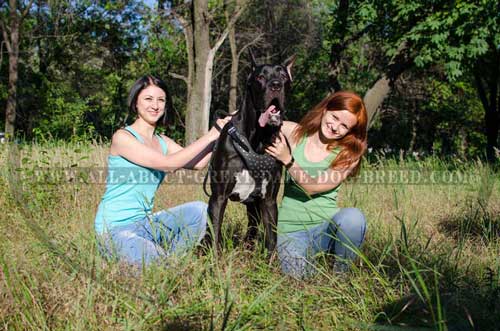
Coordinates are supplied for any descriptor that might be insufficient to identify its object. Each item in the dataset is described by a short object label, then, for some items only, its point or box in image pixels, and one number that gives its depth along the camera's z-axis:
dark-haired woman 2.40
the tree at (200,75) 7.84
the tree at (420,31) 7.27
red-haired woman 2.44
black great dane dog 2.37
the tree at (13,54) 12.52
